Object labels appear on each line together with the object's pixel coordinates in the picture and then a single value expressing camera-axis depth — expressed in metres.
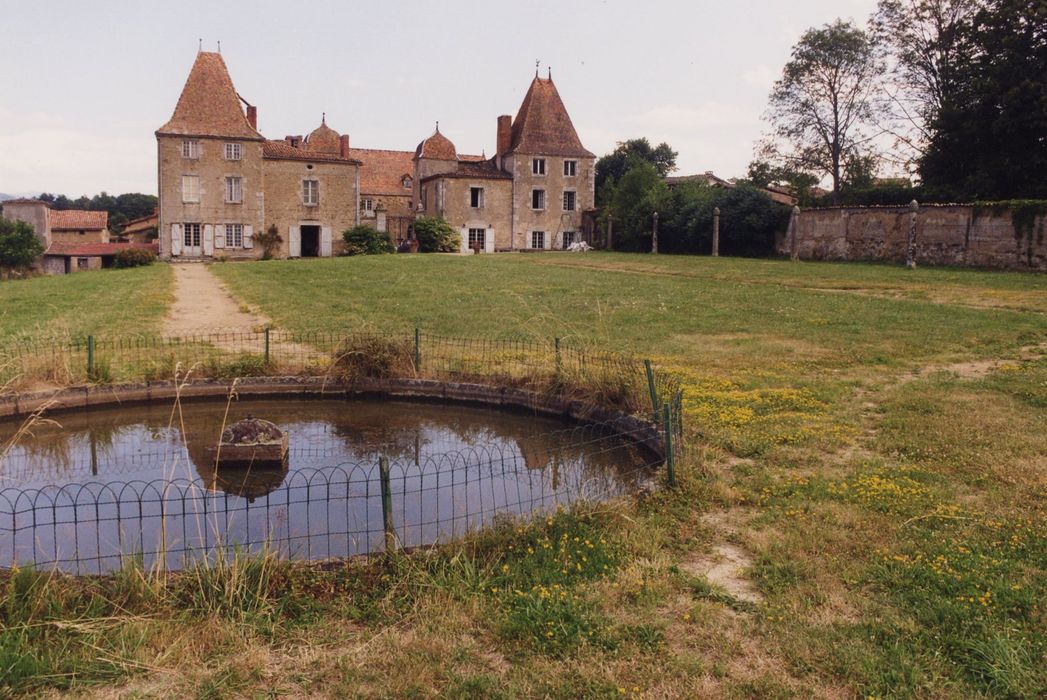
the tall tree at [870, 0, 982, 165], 35.94
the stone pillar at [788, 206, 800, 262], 33.19
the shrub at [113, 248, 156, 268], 36.41
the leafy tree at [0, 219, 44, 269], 54.84
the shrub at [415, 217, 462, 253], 42.62
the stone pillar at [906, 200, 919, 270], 27.61
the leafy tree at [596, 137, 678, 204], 62.38
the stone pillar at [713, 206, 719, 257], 35.47
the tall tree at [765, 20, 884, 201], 42.64
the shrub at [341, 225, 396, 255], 41.75
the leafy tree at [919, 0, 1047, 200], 29.75
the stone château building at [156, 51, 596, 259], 40.97
